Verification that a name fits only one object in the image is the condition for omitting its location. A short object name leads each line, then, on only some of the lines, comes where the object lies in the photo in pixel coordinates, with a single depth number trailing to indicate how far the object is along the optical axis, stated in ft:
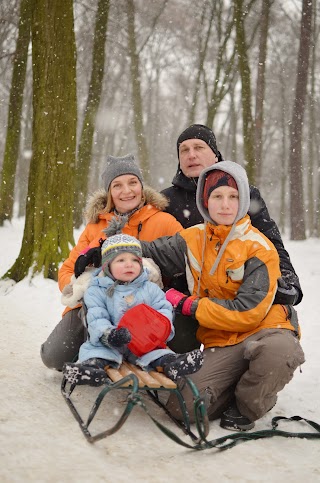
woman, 12.90
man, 12.71
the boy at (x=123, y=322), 9.66
